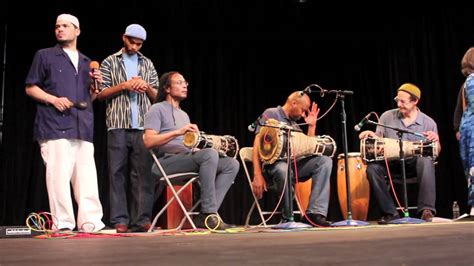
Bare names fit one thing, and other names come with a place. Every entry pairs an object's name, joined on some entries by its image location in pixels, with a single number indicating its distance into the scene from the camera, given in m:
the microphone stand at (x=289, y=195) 3.81
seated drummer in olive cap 4.64
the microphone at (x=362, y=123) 4.11
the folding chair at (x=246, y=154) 4.79
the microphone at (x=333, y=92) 3.87
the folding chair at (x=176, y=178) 3.89
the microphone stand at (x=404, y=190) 4.22
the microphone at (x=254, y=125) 3.97
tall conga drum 5.48
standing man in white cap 3.78
